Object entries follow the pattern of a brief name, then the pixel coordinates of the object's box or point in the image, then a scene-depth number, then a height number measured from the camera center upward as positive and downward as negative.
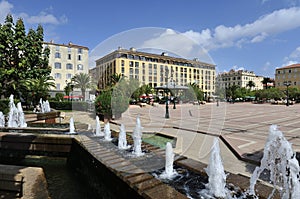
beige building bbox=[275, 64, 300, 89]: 87.69 +10.20
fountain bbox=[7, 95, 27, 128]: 11.76 -1.22
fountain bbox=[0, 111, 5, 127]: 11.46 -1.28
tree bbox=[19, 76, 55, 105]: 21.68 +1.00
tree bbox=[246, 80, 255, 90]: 107.06 +7.24
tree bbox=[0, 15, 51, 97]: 21.19 +4.54
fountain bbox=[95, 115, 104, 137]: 7.75 -1.27
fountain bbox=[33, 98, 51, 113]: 20.22 -1.01
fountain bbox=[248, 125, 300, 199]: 2.69 -0.99
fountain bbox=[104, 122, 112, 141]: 6.75 -1.22
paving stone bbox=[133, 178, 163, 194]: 2.97 -1.32
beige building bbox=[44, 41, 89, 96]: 47.71 +8.91
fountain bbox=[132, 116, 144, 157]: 5.18 -1.14
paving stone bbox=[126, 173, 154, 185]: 3.20 -1.31
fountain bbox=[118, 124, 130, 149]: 5.79 -1.24
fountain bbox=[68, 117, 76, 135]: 8.51 -1.35
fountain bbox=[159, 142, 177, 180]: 3.80 -1.32
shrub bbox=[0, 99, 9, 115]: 14.96 -0.76
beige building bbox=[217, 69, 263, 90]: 114.02 +11.74
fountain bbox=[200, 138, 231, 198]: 3.15 -1.32
